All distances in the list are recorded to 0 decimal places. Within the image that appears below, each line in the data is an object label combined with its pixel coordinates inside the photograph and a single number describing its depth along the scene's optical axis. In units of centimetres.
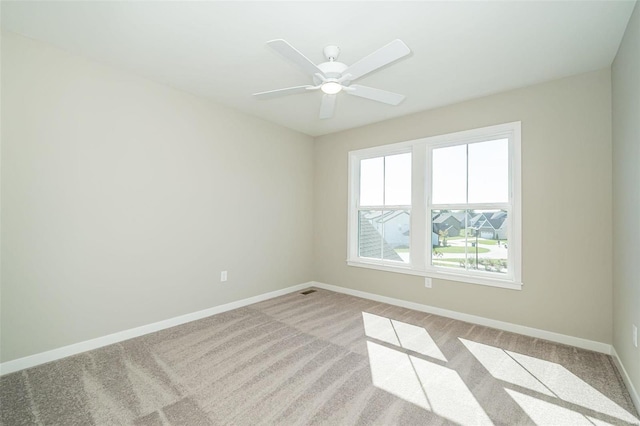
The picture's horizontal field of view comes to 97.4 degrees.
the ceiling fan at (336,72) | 177
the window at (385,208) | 392
